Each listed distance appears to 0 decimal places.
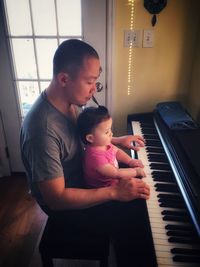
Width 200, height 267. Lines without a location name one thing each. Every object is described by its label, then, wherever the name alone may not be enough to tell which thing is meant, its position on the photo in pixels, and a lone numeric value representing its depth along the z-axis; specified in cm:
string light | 161
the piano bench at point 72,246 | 103
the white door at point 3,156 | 214
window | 174
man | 96
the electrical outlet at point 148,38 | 169
